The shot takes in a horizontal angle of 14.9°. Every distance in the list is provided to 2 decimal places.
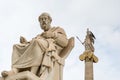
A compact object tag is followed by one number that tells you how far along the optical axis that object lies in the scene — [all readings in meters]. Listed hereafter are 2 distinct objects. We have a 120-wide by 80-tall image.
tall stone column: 33.84
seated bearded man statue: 9.94
